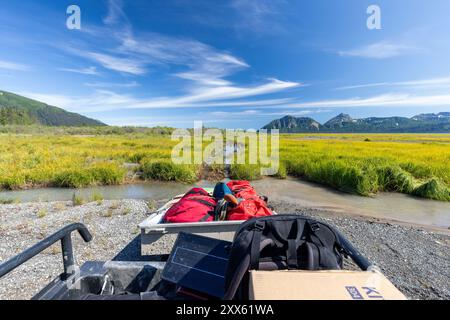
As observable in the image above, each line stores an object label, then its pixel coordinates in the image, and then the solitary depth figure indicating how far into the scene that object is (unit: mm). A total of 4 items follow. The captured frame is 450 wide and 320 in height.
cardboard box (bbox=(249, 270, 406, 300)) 1053
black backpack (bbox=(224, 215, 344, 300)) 1271
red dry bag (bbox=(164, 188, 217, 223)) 3068
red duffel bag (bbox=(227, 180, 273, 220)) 3014
